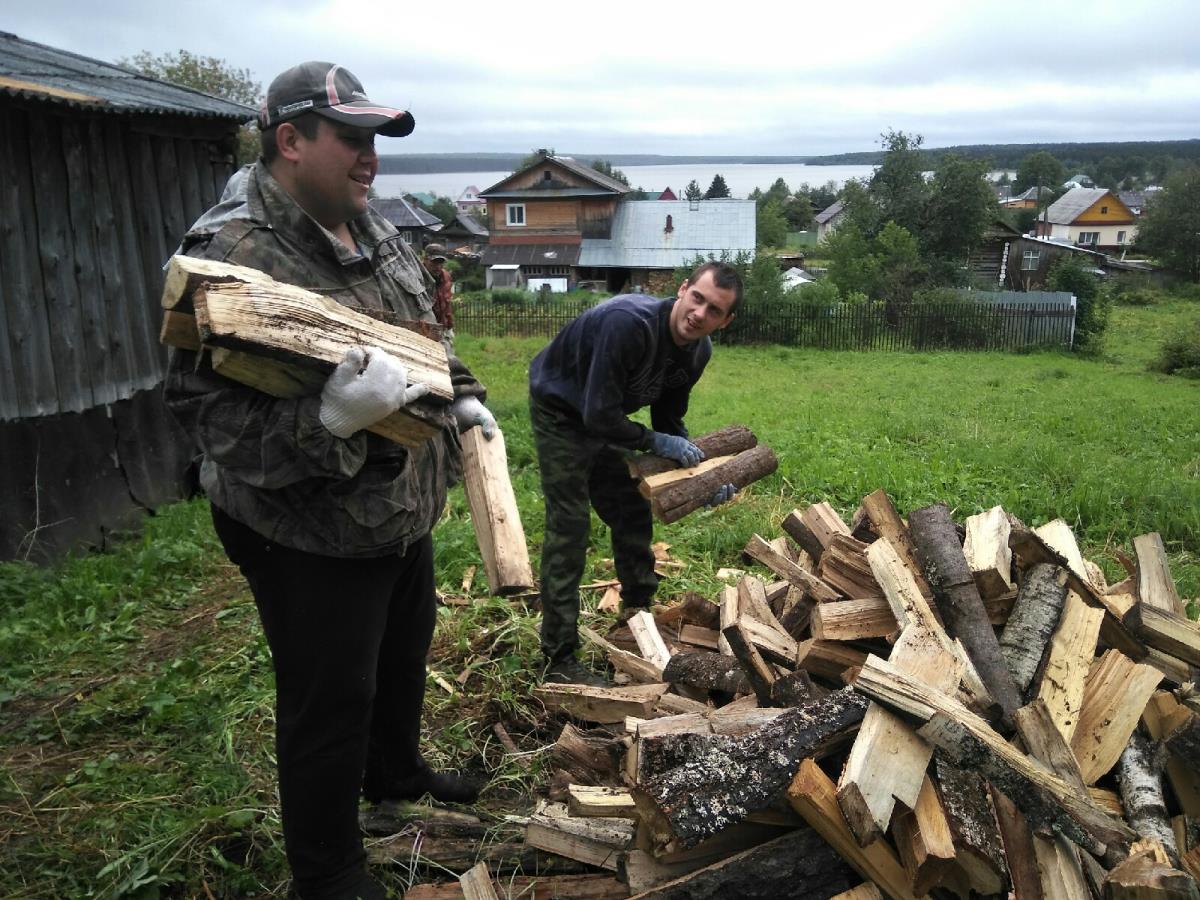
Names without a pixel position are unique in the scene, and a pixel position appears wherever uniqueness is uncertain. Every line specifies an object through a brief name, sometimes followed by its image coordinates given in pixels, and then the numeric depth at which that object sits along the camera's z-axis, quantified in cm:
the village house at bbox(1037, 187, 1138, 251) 6650
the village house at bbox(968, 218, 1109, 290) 3981
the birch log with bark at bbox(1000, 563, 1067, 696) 270
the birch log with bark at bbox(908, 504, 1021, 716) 262
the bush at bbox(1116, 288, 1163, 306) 3622
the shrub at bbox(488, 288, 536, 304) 2813
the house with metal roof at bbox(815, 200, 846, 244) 6062
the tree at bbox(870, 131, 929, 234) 3538
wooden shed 500
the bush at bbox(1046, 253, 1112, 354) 2161
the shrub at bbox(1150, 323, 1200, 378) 1653
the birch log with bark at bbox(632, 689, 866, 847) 200
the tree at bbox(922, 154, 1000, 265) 3431
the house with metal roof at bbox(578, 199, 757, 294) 3650
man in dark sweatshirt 352
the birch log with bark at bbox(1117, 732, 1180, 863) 220
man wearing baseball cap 180
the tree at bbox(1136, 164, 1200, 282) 4241
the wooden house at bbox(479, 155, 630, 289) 3788
